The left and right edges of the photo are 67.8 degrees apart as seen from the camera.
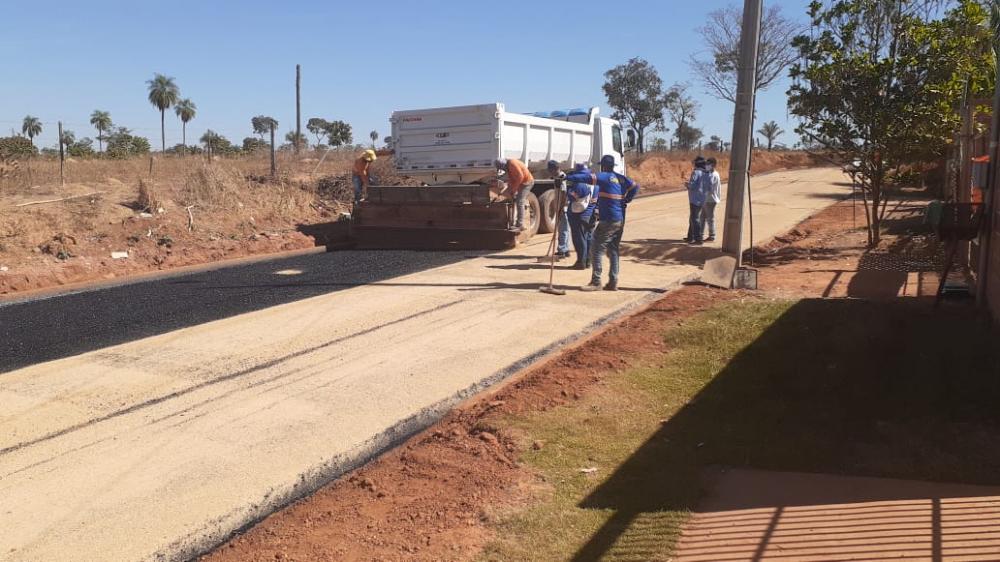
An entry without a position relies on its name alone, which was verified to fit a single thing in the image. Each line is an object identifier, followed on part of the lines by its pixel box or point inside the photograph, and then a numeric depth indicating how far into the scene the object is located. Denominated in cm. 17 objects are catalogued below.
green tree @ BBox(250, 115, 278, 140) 6036
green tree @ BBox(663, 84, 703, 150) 5259
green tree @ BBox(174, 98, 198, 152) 6431
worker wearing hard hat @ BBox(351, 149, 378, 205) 1443
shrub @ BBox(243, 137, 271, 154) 4222
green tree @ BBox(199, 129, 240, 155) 4065
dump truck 1304
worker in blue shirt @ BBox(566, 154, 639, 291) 931
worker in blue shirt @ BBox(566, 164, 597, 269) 1044
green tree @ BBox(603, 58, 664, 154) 5056
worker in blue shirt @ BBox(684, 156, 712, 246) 1363
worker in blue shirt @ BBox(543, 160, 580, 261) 1202
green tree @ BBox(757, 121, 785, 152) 6756
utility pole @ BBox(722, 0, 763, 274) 975
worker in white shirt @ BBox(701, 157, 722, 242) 1361
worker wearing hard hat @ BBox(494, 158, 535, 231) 1248
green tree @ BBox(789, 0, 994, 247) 1104
